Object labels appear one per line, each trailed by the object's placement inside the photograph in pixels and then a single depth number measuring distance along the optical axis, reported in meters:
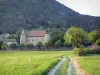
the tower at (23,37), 172.12
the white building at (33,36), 172.88
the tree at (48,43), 147.40
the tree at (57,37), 156.49
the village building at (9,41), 168.70
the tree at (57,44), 138.00
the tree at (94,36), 109.88
